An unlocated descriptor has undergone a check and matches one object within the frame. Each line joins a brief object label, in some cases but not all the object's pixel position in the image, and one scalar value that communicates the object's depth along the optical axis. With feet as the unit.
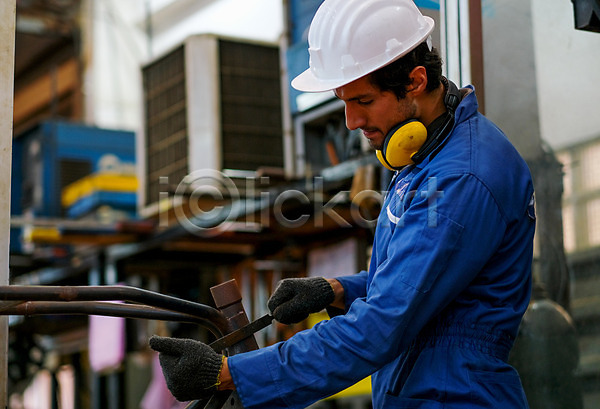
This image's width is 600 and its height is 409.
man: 15.25
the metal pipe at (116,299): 15.48
